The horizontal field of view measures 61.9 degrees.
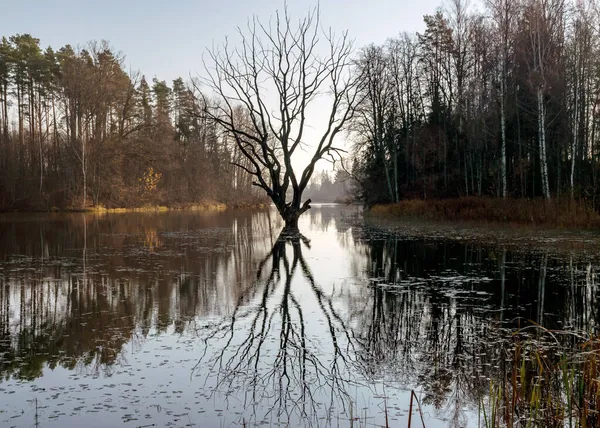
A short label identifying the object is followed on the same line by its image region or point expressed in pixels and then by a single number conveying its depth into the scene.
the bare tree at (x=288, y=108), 23.89
